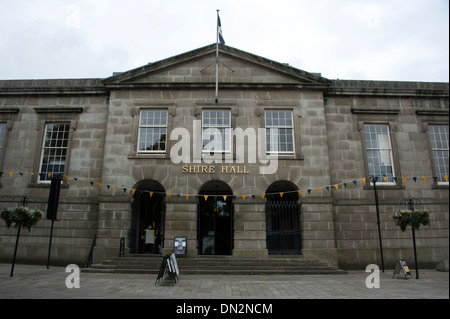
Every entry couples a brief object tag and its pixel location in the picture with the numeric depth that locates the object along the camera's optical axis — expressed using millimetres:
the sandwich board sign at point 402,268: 11766
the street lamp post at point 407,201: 15520
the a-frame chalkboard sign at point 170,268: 10047
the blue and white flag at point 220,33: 16562
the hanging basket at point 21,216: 11805
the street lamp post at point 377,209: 14133
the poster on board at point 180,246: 14039
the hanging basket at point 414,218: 12547
